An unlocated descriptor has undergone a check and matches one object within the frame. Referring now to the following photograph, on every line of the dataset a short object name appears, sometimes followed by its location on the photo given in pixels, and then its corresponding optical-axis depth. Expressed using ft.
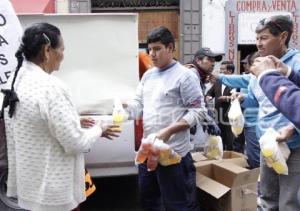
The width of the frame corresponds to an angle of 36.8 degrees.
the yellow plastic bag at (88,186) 10.63
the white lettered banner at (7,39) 11.96
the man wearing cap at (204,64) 17.21
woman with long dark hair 8.35
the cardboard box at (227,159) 15.55
